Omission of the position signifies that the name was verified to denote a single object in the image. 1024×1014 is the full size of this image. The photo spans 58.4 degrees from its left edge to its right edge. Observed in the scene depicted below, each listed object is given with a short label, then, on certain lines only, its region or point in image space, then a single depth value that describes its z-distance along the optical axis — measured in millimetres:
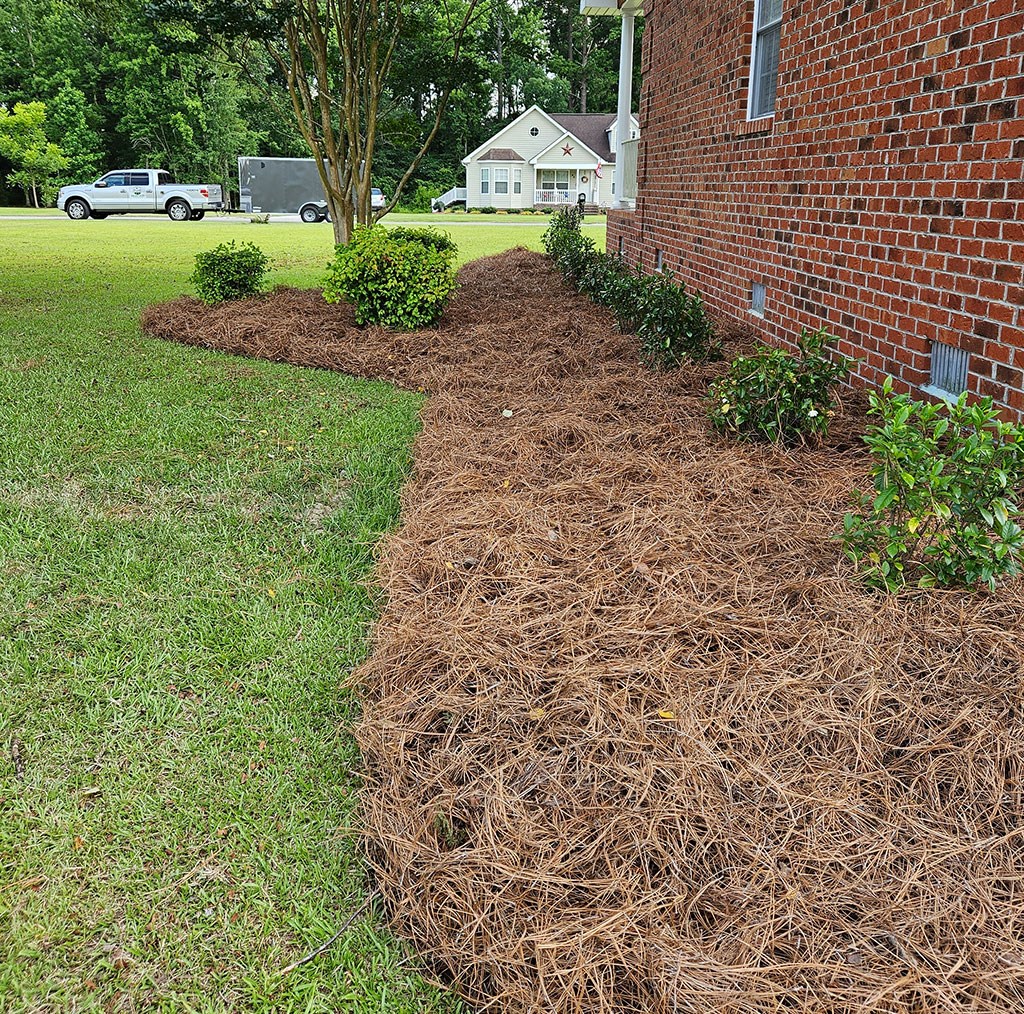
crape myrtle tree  9984
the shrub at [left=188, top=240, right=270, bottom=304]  10109
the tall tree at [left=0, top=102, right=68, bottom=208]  41375
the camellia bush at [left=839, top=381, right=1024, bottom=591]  2676
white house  47688
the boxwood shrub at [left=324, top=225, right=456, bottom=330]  8703
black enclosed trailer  38219
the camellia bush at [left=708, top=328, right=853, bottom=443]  4262
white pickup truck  34062
